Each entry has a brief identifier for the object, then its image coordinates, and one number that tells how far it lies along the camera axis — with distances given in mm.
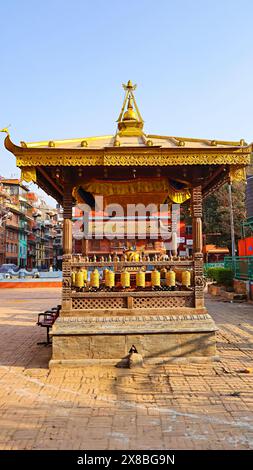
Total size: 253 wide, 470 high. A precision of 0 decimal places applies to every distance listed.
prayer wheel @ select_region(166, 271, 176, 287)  8889
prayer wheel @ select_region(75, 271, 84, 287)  8641
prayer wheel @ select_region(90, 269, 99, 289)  8938
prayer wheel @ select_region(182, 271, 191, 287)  8662
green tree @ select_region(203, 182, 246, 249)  42438
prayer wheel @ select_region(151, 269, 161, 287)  8867
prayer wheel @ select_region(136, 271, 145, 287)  8873
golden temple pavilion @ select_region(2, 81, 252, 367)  8141
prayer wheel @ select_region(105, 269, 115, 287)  8828
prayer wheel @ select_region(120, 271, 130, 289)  8734
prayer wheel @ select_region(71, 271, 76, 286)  8717
